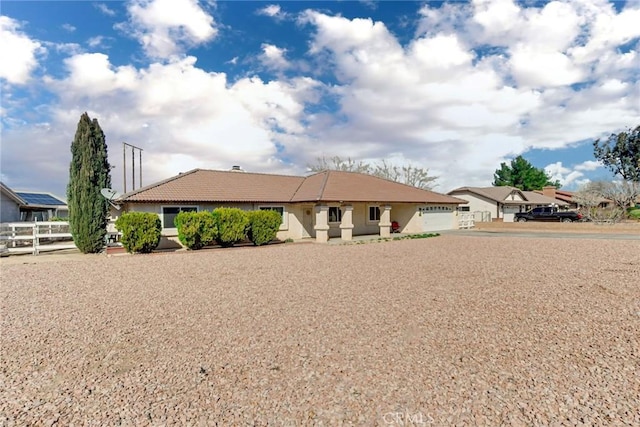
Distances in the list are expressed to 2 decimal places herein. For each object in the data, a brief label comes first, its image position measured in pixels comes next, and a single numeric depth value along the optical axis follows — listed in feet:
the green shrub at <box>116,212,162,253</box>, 51.80
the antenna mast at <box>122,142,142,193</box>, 108.33
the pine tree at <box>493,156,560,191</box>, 189.78
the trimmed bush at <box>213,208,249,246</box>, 57.98
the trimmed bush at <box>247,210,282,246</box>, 61.21
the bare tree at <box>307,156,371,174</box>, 169.23
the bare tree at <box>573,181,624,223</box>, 99.81
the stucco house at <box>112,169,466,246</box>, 61.21
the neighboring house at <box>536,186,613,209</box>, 176.45
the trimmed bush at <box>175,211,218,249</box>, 55.26
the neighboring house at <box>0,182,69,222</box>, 74.49
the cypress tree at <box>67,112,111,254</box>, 55.26
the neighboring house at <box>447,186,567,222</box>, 133.49
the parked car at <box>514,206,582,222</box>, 110.63
